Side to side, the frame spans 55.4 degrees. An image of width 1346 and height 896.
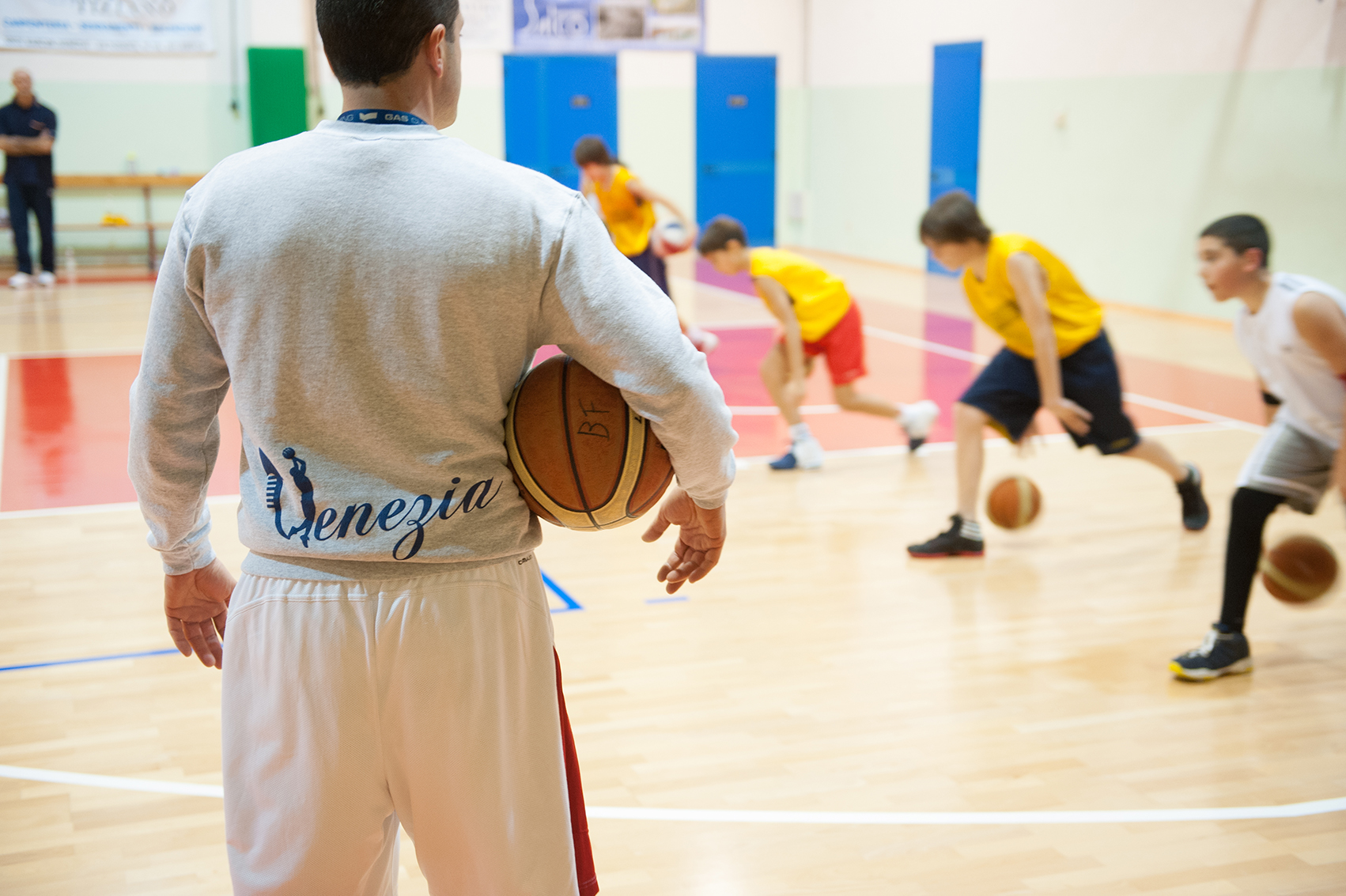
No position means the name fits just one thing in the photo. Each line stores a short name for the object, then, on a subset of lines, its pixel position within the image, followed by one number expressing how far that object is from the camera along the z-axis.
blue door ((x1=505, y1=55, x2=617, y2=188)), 15.88
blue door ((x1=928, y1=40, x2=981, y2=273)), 13.44
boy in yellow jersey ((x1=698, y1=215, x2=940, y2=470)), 6.04
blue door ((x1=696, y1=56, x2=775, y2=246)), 16.77
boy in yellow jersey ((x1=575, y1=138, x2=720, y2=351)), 7.94
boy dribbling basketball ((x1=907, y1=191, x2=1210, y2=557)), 4.54
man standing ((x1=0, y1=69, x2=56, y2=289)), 12.45
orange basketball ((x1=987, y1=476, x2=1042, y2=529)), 4.89
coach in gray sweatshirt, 1.39
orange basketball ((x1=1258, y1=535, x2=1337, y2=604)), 3.62
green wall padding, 14.42
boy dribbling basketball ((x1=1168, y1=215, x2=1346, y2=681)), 3.41
